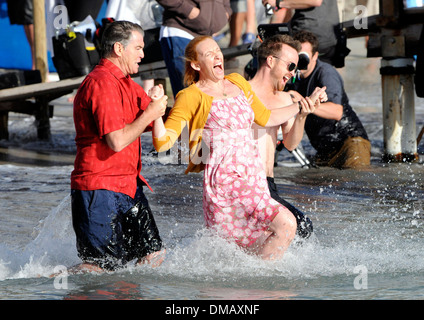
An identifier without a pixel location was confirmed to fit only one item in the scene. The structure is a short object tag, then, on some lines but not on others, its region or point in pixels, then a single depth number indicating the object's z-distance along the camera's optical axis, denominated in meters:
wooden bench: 13.87
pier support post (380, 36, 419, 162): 12.38
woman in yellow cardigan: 6.72
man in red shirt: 6.28
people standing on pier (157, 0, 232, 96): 11.59
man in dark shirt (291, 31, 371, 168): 11.26
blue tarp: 20.74
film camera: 10.83
